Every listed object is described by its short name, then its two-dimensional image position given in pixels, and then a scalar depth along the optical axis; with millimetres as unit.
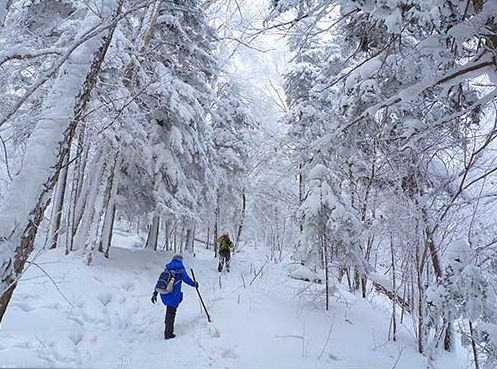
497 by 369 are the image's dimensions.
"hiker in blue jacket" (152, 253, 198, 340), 7125
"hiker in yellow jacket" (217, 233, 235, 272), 14180
